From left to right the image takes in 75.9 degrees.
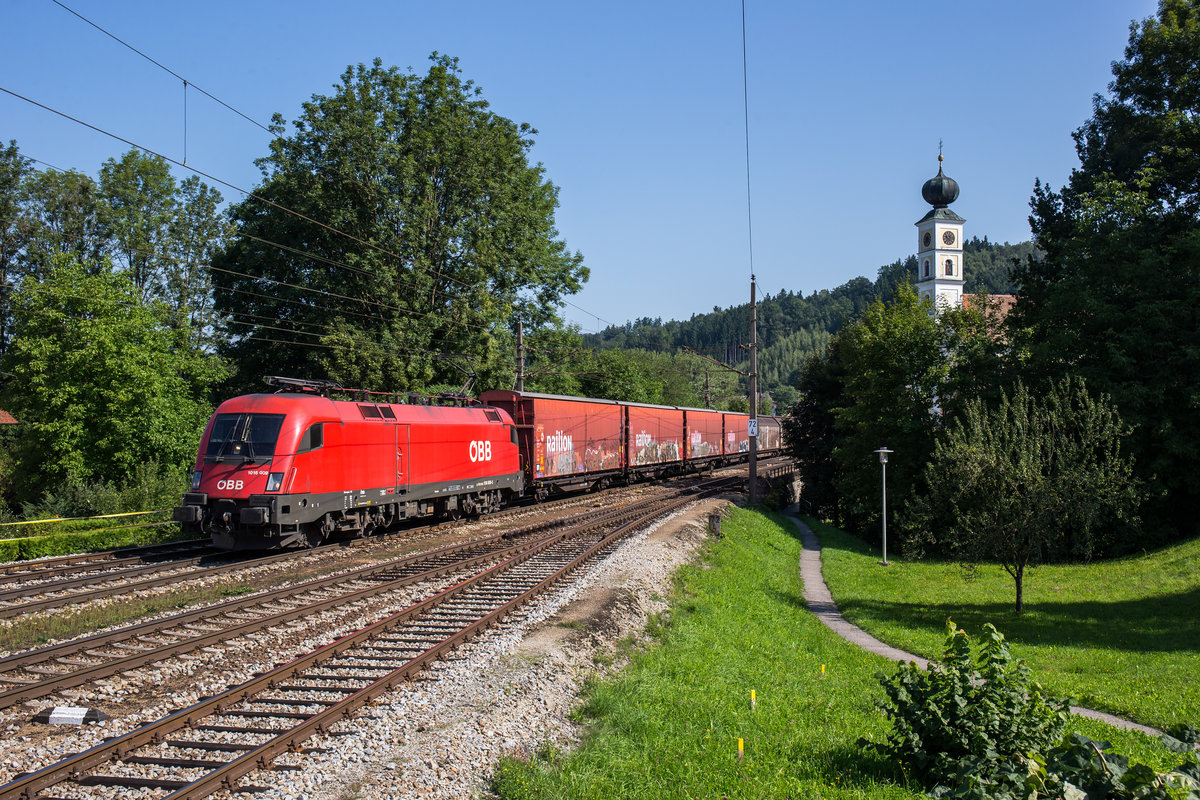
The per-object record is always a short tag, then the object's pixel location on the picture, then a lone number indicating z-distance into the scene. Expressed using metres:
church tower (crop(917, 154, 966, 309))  82.31
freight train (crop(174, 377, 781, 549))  16.03
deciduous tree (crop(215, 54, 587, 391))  33.41
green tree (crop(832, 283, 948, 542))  31.84
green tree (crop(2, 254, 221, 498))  27.94
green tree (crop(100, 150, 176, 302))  45.00
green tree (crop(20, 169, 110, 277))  42.84
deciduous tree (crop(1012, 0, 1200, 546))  24.59
